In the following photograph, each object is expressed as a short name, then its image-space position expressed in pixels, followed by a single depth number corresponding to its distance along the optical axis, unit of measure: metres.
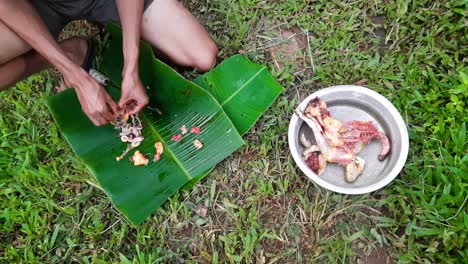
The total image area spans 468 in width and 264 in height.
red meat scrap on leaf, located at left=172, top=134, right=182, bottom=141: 2.22
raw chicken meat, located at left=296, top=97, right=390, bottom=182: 2.10
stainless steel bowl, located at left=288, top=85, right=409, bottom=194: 2.01
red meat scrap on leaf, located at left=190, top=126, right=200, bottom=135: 2.22
